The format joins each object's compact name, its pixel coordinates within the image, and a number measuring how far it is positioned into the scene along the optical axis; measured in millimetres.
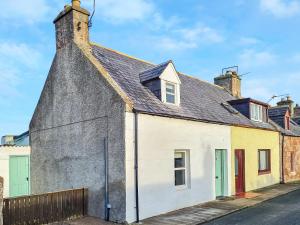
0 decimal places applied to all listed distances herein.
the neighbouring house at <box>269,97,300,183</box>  18156
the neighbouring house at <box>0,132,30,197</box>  11602
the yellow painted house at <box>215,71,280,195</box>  13885
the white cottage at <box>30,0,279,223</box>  8849
